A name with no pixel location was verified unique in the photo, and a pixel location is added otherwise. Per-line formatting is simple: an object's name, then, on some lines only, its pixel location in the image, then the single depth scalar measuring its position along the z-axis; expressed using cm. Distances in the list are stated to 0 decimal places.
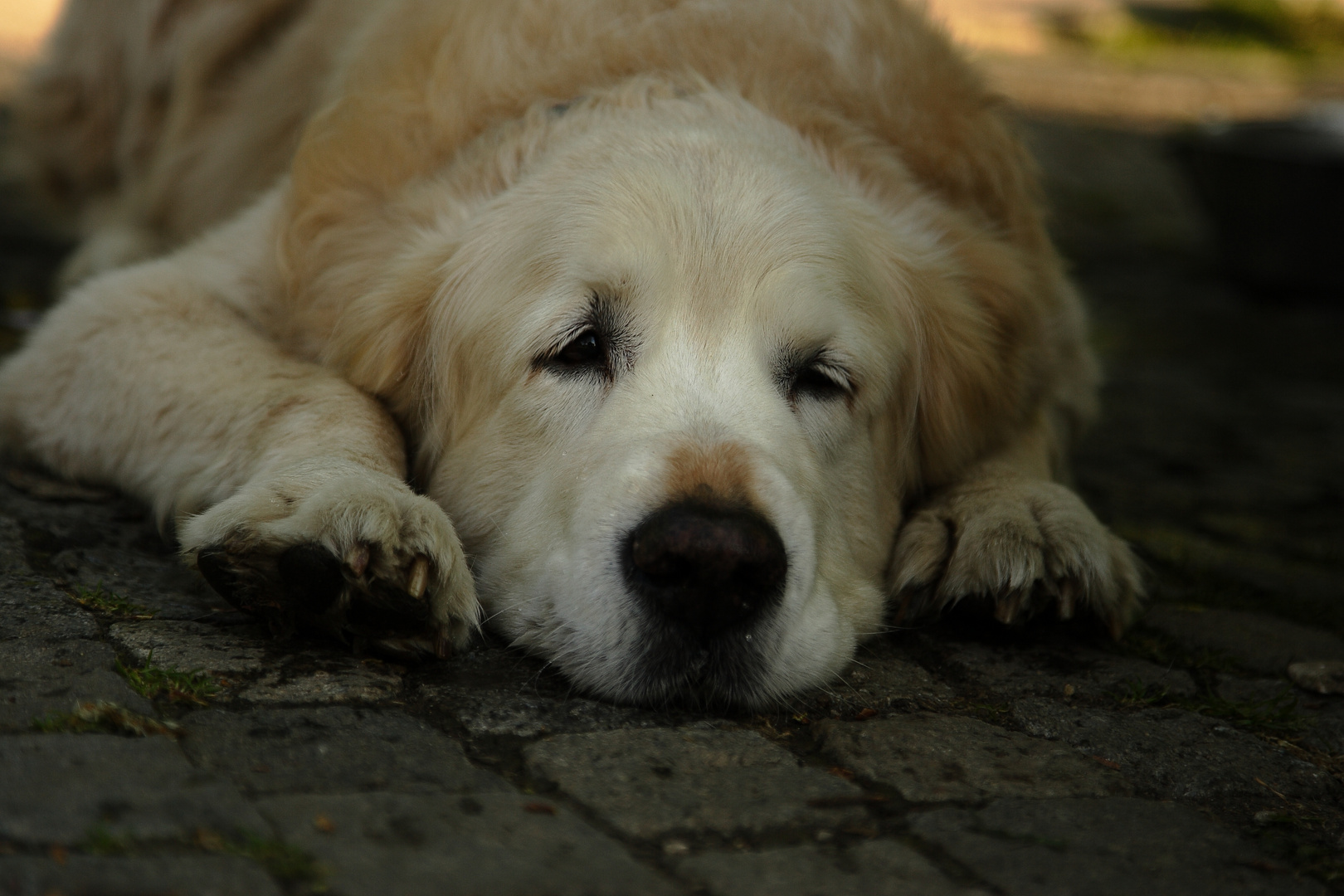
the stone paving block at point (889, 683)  245
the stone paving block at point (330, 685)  209
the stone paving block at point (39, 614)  221
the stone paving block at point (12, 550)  251
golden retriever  233
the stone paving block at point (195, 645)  217
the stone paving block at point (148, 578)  246
